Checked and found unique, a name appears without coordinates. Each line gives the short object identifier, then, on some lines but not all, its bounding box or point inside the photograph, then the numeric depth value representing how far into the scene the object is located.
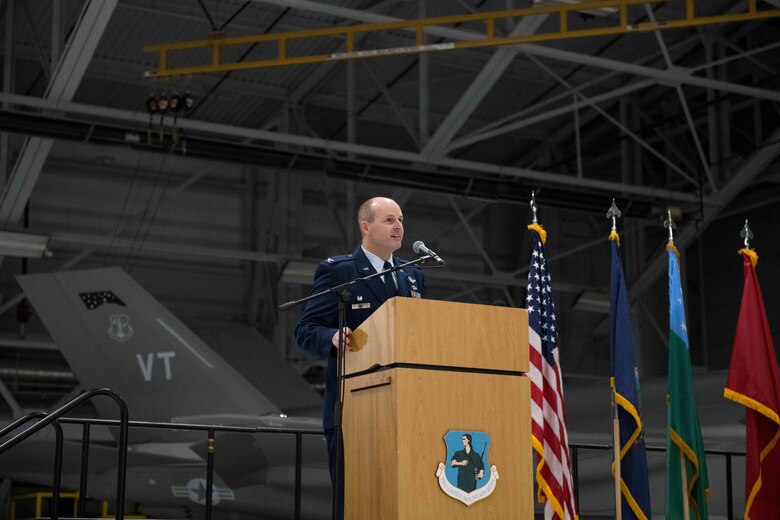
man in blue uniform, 4.11
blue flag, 6.04
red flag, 5.76
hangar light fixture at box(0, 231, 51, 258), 13.30
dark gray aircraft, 10.42
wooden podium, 3.49
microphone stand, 3.83
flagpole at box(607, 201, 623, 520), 5.39
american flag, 6.18
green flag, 5.81
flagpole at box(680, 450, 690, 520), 5.61
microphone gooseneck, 3.88
